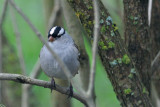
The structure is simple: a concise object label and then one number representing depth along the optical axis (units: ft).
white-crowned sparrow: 23.91
